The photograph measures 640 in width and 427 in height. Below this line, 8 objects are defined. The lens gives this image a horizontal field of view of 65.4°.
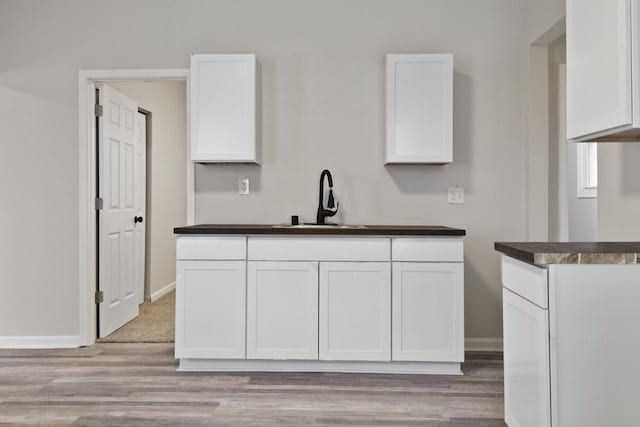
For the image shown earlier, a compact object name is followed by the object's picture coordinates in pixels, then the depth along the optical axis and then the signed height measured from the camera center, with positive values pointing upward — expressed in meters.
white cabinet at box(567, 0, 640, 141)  1.70 +0.54
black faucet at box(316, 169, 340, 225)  3.34 +0.04
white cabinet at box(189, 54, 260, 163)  3.24 +0.74
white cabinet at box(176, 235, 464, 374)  2.93 -0.52
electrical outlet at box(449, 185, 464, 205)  3.54 +0.14
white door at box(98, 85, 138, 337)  3.76 +0.02
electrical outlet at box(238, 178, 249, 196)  3.57 +0.20
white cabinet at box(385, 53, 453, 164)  3.21 +0.70
